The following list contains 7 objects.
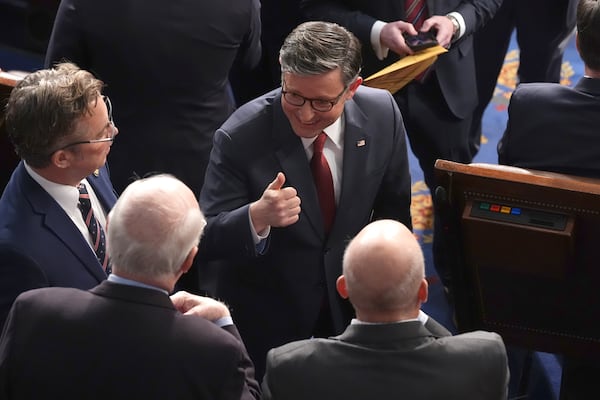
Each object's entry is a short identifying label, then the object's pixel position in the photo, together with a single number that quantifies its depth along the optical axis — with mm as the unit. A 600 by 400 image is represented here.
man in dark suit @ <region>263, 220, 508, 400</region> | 4102
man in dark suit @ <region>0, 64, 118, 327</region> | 4887
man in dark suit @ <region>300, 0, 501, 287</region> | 7430
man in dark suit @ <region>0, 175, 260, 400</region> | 4113
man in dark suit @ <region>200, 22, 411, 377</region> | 5410
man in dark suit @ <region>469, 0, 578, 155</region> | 9148
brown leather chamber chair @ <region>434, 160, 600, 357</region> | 5574
